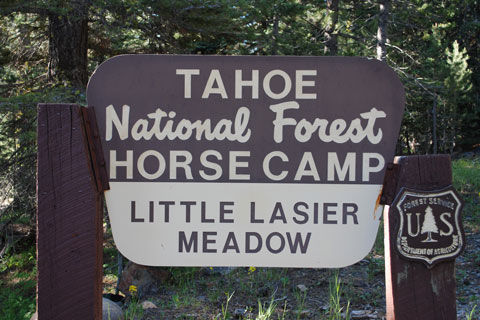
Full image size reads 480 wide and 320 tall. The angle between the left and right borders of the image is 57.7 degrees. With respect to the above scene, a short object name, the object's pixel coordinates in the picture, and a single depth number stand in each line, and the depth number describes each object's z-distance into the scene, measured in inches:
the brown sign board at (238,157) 71.1
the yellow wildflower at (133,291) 185.8
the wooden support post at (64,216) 67.9
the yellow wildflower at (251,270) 202.1
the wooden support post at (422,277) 65.8
